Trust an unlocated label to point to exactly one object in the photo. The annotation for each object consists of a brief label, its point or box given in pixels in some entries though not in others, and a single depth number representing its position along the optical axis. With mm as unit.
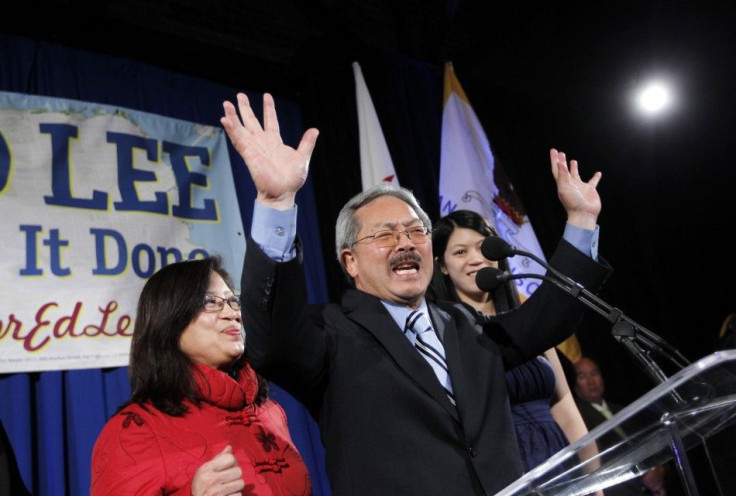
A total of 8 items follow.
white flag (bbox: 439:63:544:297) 3803
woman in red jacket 1572
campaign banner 2594
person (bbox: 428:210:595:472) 2066
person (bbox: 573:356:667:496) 3922
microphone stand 1391
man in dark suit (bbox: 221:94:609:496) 1304
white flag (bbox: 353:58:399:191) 3557
